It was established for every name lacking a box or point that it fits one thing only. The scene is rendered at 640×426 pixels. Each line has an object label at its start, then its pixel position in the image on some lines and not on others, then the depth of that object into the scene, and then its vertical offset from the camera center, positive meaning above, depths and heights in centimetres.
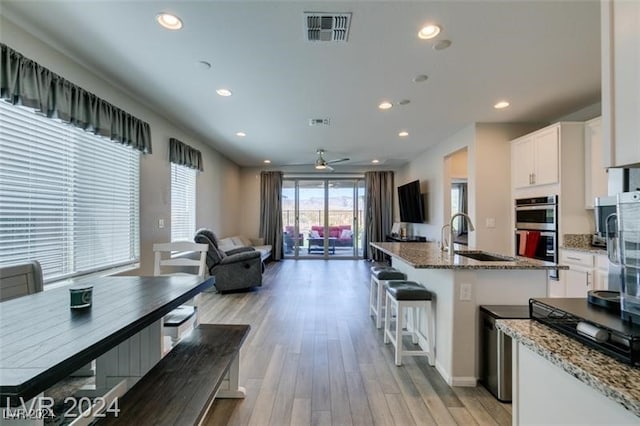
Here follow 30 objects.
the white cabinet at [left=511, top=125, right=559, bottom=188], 374 +81
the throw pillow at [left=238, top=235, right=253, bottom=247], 764 -63
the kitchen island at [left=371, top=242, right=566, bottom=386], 226 -60
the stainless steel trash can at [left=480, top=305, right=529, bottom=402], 202 -95
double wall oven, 375 -14
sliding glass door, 870 +4
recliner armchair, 493 -85
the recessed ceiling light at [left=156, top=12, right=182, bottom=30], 209 +142
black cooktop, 74 -32
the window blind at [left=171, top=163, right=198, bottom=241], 480 +25
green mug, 146 -40
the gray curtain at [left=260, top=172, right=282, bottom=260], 845 +18
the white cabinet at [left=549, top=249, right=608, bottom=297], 314 -64
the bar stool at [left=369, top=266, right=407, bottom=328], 335 -69
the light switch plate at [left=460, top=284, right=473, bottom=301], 228 -58
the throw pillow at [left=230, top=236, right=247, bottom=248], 696 -60
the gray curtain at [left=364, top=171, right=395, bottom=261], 845 +30
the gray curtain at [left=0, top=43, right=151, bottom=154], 211 +101
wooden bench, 122 -82
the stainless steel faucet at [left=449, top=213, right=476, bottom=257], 287 -20
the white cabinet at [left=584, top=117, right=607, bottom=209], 347 +64
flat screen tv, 670 +35
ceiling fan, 642 +124
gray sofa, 615 -63
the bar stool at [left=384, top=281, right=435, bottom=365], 255 -78
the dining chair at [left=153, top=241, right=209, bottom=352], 225 -81
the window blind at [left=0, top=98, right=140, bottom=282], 226 +19
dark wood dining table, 89 -46
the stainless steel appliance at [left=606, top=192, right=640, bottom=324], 84 -10
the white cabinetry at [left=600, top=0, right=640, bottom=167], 77 +37
